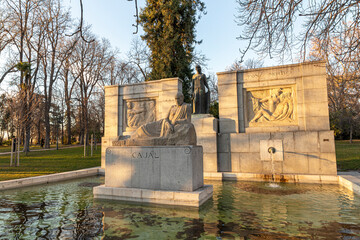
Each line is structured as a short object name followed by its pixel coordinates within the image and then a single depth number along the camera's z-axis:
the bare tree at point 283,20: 3.86
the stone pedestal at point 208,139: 9.56
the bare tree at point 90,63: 27.23
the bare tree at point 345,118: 25.50
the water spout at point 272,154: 8.80
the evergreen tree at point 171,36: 20.97
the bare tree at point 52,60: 23.14
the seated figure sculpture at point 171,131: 6.01
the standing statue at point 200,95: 10.60
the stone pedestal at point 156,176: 5.42
